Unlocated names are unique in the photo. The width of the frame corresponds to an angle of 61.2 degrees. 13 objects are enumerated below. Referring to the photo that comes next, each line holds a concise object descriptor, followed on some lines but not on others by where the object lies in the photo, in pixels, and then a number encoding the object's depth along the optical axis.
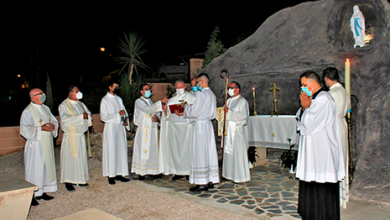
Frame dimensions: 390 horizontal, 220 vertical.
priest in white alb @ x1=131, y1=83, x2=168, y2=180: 7.03
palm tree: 13.79
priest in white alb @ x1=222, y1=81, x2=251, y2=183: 6.52
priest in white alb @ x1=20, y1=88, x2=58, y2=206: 5.77
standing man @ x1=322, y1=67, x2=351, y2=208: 4.94
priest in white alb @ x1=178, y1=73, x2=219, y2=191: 6.08
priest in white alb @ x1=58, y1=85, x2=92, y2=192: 6.37
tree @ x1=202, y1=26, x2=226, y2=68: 13.94
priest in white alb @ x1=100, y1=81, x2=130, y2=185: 6.79
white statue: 7.01
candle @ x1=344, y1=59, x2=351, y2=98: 4.97
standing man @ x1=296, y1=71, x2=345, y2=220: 4.07
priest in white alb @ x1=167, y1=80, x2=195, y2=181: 6.83
